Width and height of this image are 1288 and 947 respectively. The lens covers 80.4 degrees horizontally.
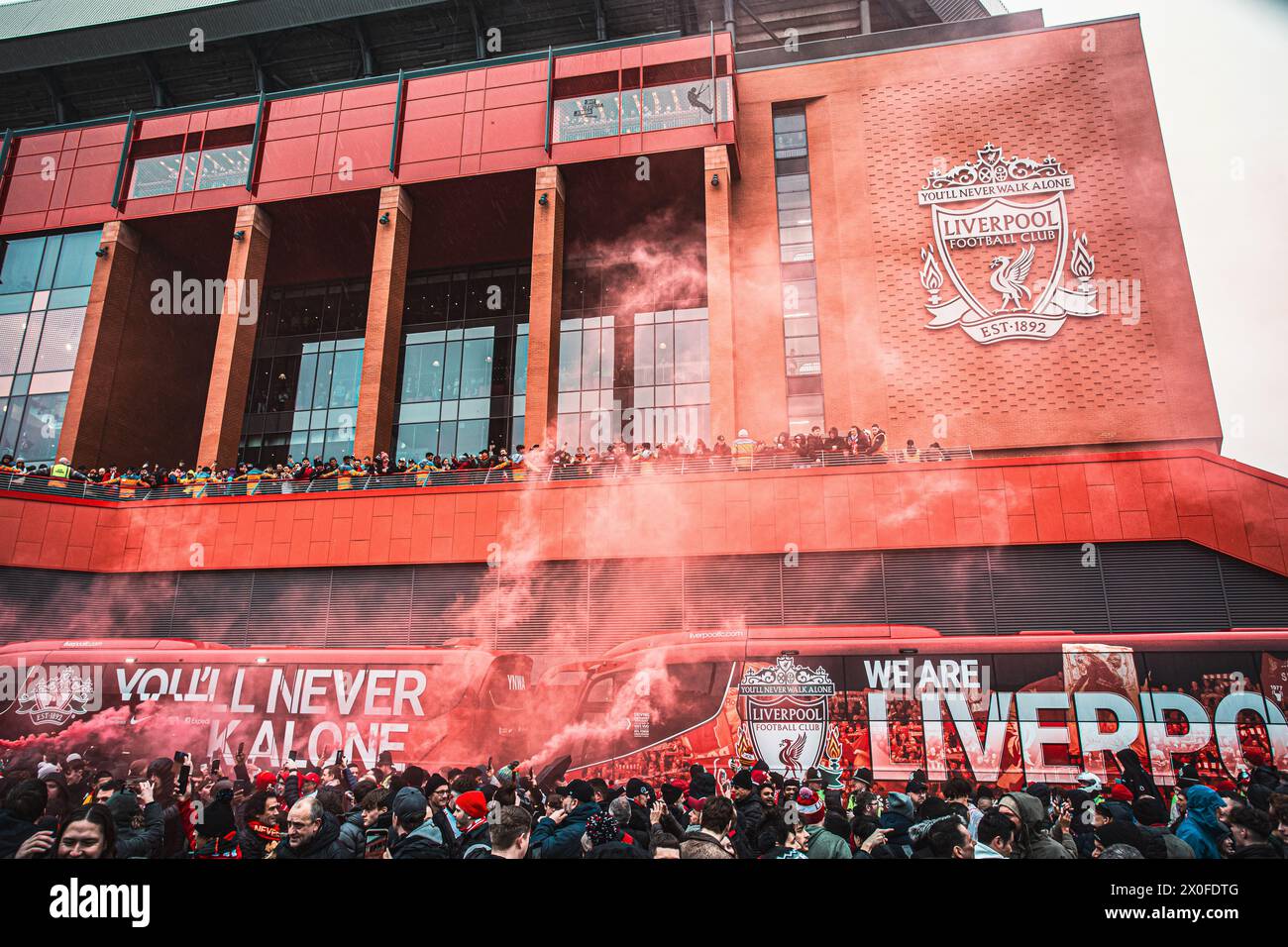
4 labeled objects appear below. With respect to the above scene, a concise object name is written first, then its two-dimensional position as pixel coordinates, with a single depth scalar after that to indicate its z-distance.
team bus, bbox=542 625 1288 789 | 11.42
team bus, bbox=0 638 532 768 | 13.70
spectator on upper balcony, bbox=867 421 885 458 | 19.44
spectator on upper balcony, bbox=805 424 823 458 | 19.33
